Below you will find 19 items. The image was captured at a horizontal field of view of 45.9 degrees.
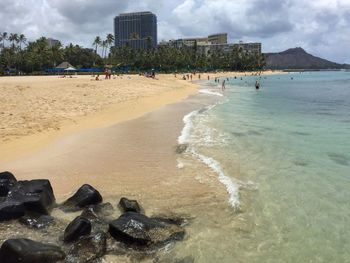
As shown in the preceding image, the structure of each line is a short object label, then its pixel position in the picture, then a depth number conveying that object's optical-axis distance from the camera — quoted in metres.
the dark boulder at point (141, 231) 7.20
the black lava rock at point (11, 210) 7.96
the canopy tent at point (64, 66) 92.03
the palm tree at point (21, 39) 124.00
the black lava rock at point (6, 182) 9.16
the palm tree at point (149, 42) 152.00
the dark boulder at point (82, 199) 8.86
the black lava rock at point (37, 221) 7.84
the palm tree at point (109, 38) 131.10
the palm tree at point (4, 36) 120.44
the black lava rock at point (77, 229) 7.16
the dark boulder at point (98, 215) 7.79
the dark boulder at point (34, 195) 8.30
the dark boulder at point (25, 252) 6.09
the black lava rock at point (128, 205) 8.47
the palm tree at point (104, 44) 131.38
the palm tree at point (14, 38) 123.00
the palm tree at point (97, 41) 129.62
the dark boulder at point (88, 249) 6.59
